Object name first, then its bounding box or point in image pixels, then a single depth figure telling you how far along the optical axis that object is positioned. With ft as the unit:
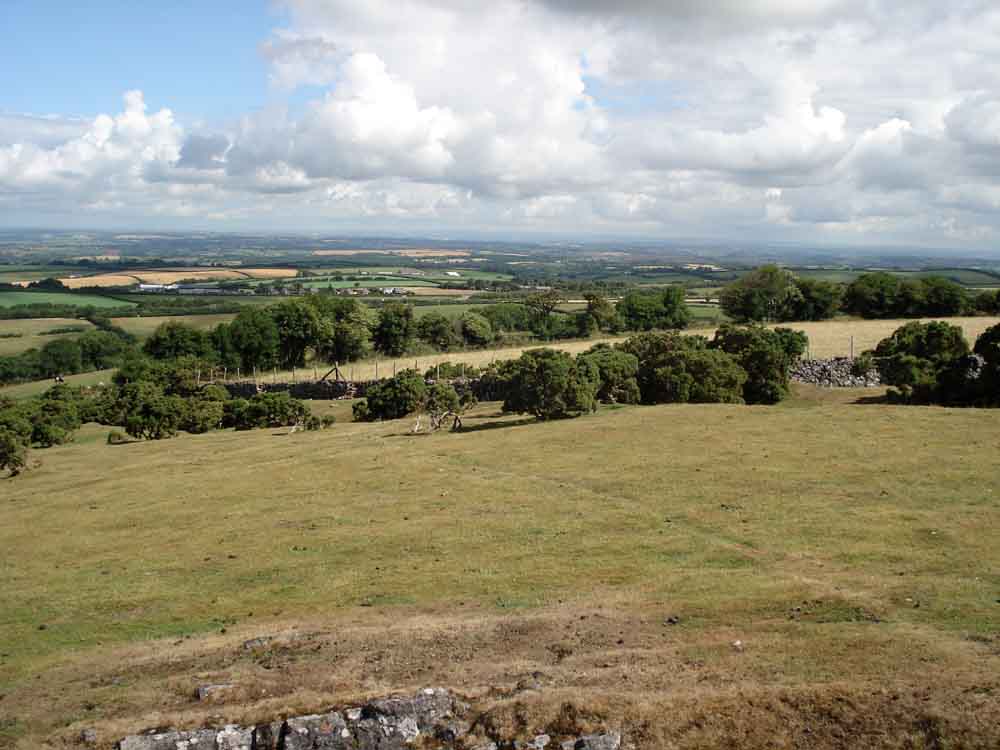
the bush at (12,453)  164.55
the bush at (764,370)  213.46
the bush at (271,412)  234.38
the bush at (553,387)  184.75
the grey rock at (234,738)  54.60
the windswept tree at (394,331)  410.72
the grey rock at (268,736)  54.60
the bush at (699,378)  201.67
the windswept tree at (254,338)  370.12
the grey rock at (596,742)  52.65
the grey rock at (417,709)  55.67
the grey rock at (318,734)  54.54
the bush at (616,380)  207.72
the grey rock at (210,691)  60.39
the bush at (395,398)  231.50
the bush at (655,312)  441.27
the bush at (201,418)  234.58
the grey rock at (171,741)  54.29
